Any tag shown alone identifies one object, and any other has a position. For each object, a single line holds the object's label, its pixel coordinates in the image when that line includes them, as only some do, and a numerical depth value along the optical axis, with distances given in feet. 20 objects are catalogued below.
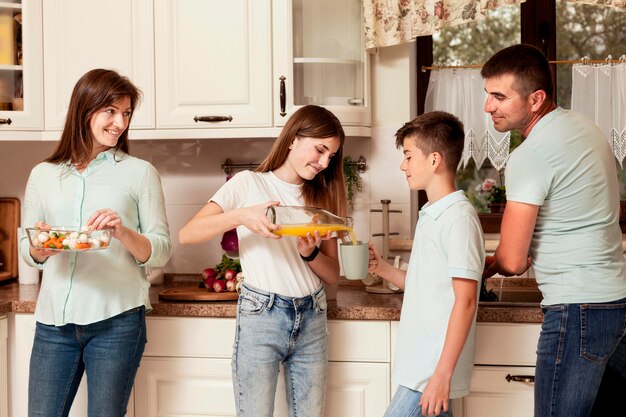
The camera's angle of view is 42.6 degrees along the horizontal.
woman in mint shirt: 6.74
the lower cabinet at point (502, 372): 7.75
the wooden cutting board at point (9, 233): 9.84
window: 9.77
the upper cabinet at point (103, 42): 8.92
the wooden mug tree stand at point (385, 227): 9.27
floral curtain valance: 9.01
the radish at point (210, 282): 8.74
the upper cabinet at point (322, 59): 8.76
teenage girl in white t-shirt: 6.81
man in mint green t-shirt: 6.09
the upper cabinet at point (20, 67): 9.04
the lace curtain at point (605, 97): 9.35
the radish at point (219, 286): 8.58
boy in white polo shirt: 6.01
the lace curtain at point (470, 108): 9.59
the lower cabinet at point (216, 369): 7.90
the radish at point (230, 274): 8.64
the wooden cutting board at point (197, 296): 8.35
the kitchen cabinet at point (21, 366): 8.27
